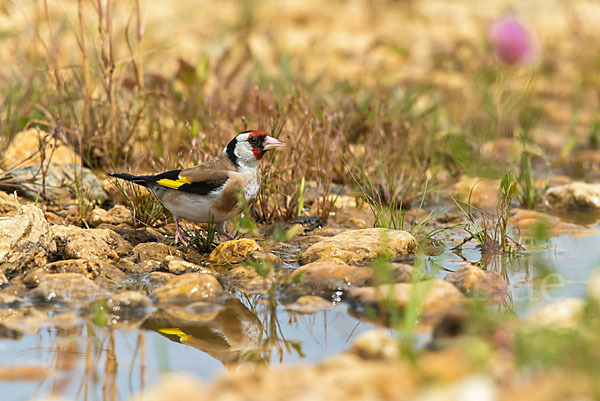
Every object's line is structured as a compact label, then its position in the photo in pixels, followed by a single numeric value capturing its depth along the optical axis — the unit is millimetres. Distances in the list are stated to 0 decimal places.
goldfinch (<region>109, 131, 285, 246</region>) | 9984
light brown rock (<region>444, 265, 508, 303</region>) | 8414
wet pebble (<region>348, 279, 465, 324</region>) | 7617
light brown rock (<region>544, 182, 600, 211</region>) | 12883
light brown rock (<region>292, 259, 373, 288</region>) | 8852
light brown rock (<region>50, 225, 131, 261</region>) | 9602
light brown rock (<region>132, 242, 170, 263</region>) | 10062
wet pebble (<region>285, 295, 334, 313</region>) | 8312
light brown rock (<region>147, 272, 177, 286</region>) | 9180
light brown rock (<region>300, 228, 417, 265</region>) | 9773
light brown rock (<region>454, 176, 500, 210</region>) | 12586
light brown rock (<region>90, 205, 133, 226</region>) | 11086
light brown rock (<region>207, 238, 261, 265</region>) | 9844
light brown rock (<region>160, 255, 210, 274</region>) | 9531
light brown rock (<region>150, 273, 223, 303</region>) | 8500
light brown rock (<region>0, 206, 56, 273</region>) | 9125
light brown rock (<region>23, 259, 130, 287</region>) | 9008
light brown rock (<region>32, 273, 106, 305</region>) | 8453
